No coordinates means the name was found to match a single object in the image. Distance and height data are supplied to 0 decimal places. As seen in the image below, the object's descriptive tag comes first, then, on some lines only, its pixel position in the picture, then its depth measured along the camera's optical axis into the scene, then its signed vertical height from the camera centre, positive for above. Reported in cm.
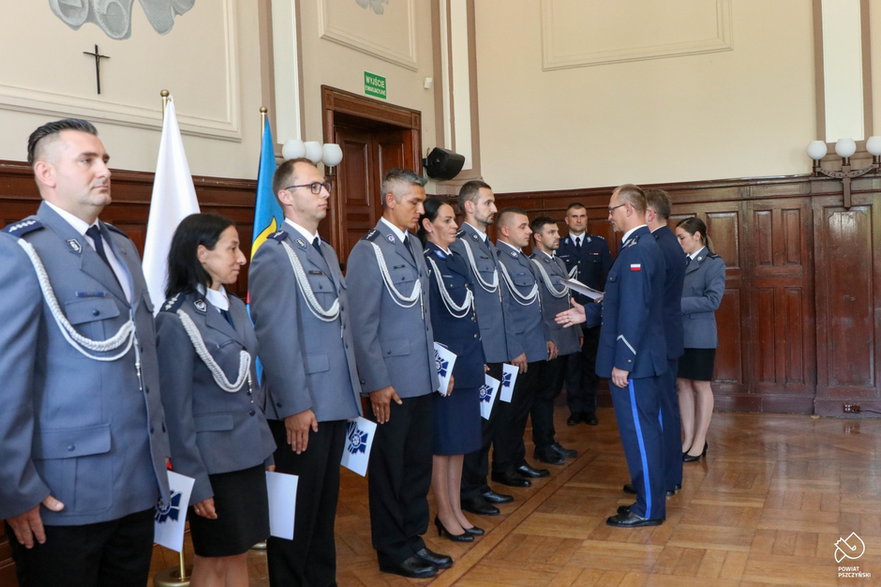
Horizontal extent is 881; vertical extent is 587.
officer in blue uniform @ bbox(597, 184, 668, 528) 381 -38
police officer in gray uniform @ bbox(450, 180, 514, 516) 411 -14
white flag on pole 351 +37
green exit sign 595 +139
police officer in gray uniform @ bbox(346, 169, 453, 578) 318 -34
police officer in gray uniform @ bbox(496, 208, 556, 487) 460 -32
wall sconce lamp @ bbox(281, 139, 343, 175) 494 +78
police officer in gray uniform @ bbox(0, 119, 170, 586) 173 -22
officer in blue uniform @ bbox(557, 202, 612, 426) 633 -4
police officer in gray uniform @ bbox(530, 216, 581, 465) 514 -40
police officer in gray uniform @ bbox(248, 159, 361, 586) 265 -26
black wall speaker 655 +89
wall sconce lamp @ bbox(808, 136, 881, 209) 604 +79
